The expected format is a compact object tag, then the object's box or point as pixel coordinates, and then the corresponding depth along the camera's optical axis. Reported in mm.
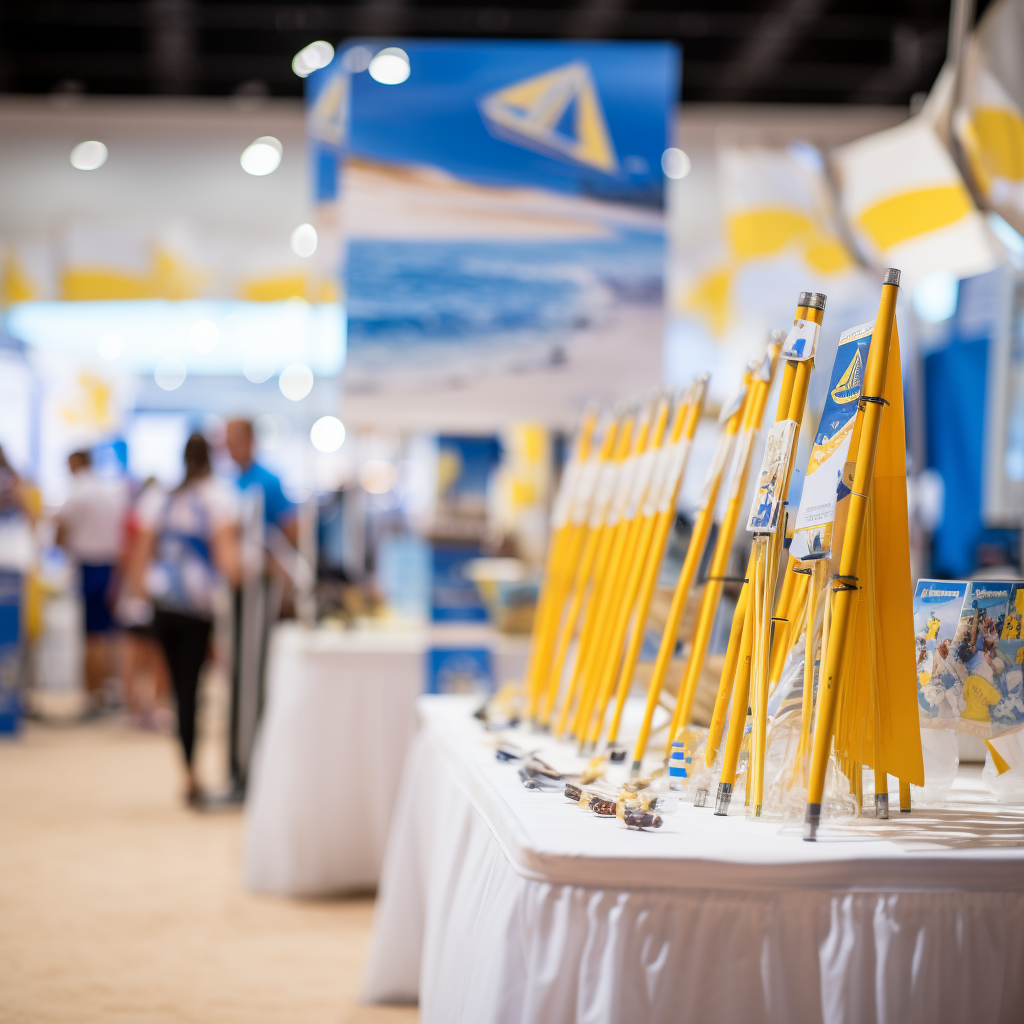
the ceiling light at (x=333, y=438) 12641
